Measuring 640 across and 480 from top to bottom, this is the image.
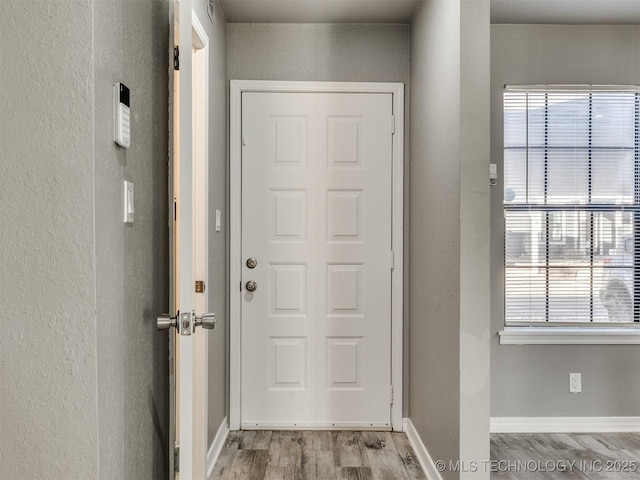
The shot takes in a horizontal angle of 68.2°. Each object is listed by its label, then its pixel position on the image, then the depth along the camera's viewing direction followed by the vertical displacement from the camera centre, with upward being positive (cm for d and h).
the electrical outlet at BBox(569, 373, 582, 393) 297 -92
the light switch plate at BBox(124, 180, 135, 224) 123 +8
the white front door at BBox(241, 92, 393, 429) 293 -16
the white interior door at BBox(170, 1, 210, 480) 128 +0
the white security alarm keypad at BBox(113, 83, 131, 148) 116 +29
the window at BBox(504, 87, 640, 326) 299 +20
